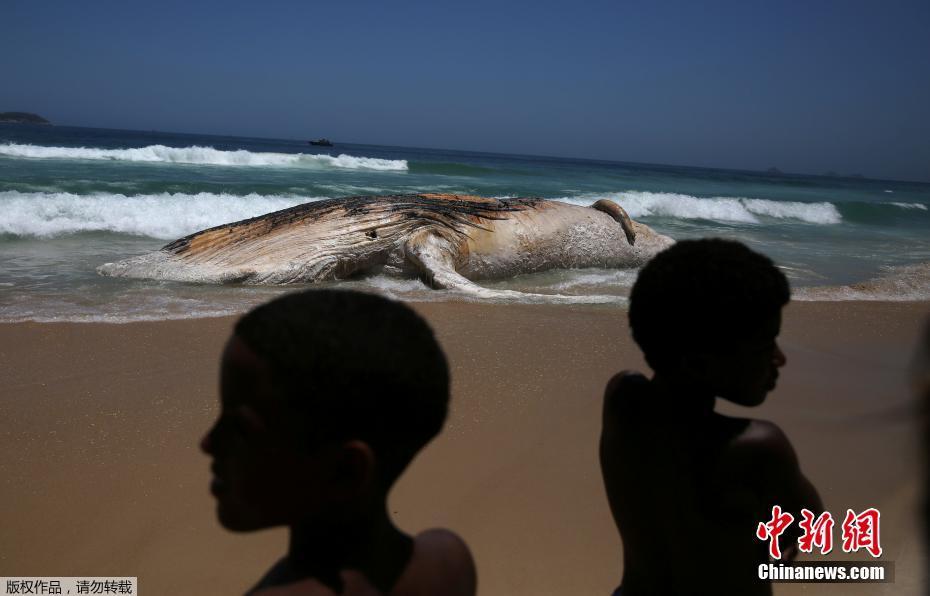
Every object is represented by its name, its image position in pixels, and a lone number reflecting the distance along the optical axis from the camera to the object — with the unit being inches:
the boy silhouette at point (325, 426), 42.2
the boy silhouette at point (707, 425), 58.1
